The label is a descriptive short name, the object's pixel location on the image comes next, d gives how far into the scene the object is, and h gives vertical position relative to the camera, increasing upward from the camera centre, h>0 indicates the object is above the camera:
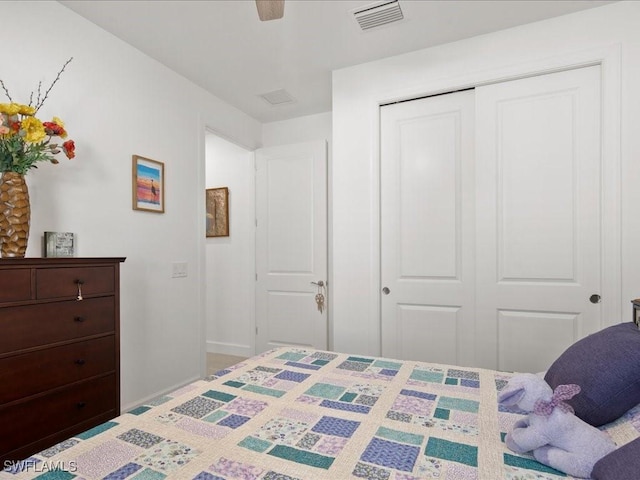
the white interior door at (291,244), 3.81 -0.04
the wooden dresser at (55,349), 1.53 -0.51
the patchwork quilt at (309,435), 0.91 -0.58
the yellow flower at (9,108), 1.71 +0.62
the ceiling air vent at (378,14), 2.25 +1.43
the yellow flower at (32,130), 1.73 +0.53
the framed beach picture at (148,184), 2.71 +0.43
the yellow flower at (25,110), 1.74 +0.63
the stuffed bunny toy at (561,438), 0.88 -0.50
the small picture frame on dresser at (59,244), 2.06 -0.02
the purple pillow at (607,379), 1.01 -0.40
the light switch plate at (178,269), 3.04 -0.24
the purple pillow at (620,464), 0.75 -0.48
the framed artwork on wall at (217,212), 4.40 +0.35
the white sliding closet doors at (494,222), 2.33 +0.12
